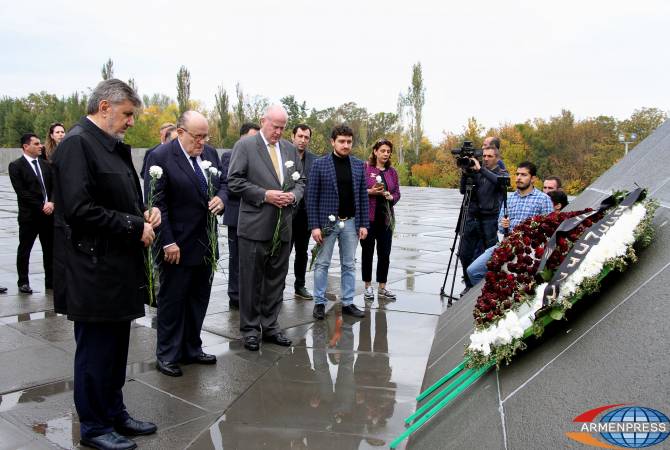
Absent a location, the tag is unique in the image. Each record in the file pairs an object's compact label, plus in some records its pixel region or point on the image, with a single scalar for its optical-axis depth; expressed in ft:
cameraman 22.30
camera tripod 22.06
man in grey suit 16.78
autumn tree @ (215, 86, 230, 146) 154.10
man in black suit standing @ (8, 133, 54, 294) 22.77
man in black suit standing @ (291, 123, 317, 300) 23.07
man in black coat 10.17
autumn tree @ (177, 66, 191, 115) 169.58
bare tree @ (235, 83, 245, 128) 162.09
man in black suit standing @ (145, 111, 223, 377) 14.44
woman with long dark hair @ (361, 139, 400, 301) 22.41
